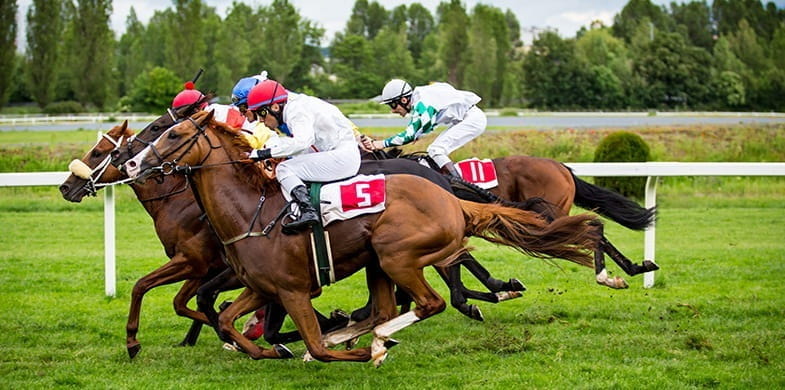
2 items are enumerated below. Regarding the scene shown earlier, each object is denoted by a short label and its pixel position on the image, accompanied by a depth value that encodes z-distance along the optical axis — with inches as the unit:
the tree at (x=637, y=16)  3108.3
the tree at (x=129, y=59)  2242.9
